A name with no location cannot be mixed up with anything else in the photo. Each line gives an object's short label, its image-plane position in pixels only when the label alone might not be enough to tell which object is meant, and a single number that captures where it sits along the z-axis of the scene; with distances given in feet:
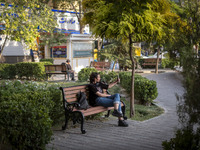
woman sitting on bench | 21.79
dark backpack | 20.99
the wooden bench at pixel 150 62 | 96.06
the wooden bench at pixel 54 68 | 56.49
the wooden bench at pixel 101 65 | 74.90
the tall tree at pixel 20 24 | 47.63
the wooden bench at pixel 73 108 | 20.11
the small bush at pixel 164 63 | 96.22
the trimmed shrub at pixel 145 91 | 31.58
